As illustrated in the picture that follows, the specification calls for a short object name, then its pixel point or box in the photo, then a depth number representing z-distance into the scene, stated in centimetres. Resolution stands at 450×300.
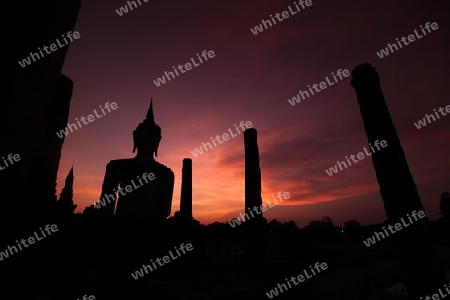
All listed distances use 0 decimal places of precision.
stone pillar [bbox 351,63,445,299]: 464
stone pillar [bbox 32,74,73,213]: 409
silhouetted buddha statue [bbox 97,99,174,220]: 1672
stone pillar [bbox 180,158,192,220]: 1642
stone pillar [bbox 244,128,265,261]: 1102
